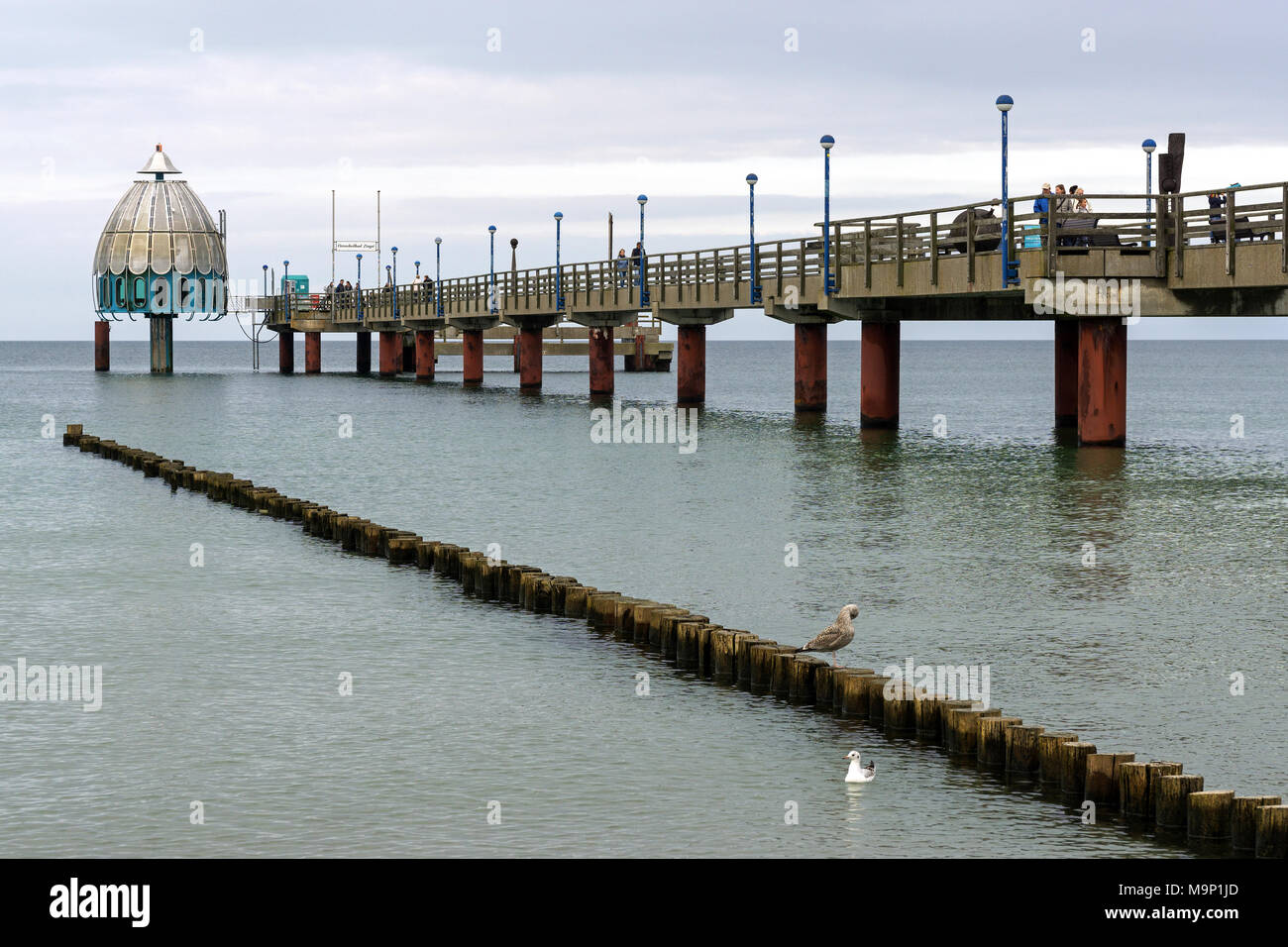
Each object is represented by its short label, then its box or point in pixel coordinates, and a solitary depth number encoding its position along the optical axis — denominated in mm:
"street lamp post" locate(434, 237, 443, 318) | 90812
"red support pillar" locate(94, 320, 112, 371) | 127500
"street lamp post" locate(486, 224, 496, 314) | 94912
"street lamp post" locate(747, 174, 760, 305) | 59781
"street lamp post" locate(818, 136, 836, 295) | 48938
